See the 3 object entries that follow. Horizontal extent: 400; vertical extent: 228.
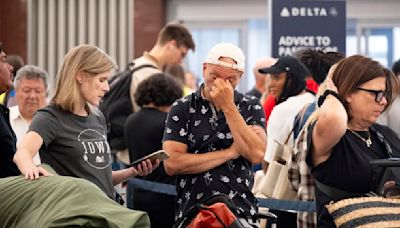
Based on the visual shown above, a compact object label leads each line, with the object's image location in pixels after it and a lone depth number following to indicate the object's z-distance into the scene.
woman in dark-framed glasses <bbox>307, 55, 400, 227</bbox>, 5.10
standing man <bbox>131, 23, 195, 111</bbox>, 9.29
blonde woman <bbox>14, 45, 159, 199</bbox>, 5.19
